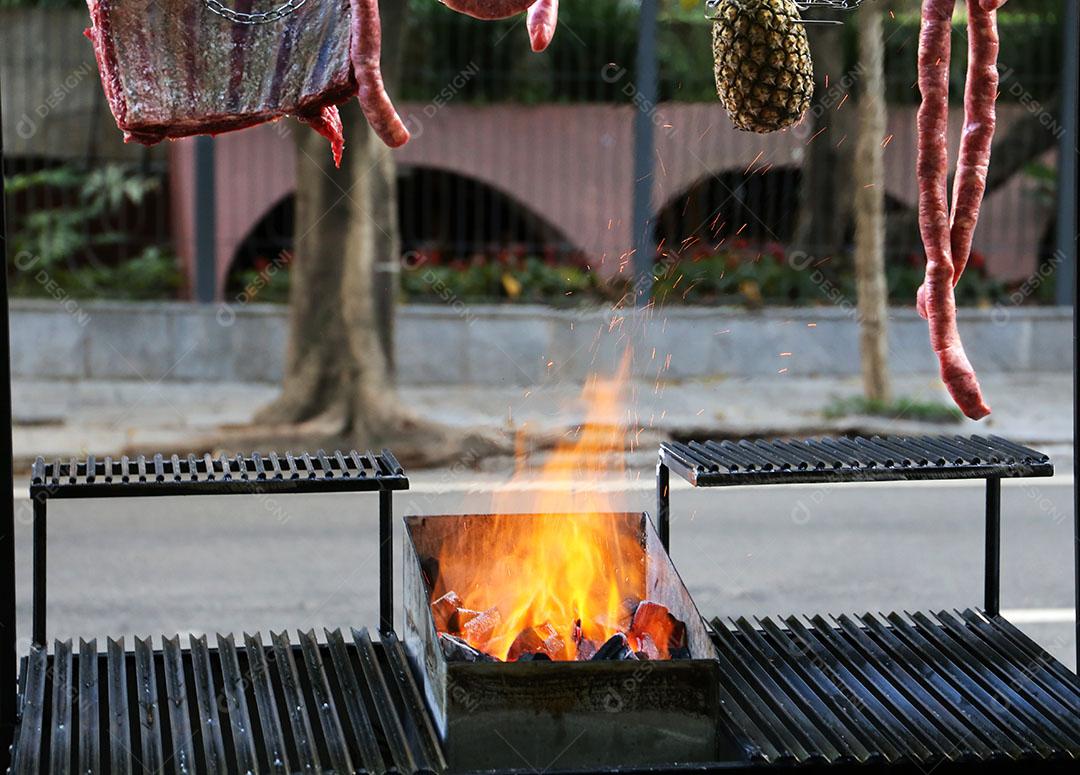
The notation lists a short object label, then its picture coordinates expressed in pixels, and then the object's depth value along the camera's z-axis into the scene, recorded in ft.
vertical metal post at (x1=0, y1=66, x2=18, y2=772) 16.95
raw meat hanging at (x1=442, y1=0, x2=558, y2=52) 16.25
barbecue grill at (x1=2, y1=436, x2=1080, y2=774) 17.38
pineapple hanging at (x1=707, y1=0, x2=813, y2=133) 16.61
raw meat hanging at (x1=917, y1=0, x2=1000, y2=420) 16.23
